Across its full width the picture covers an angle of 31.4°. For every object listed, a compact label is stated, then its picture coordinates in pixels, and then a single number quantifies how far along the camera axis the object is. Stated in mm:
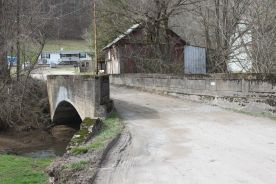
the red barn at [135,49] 33312
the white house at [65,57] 96438
